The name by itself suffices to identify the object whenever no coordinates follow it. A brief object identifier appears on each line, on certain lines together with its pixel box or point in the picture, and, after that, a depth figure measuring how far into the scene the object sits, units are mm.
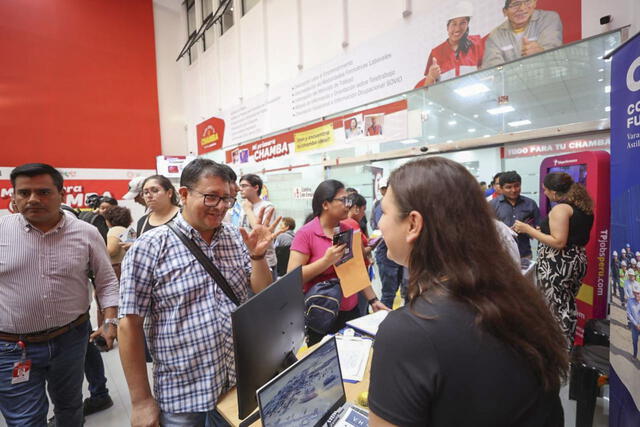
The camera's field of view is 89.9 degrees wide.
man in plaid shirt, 1200
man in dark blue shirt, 3406
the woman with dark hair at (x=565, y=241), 2703
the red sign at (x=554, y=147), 2947
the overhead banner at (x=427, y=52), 3141
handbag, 1907
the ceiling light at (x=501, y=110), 3477
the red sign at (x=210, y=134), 8472
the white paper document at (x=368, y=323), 1792
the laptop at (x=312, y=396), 891
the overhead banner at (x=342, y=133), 4512
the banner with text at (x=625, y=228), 1574
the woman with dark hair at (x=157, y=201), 2572
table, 1148
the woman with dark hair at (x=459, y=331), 619
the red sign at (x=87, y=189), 8031
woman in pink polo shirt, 2020
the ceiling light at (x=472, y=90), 3668
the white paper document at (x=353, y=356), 1449
